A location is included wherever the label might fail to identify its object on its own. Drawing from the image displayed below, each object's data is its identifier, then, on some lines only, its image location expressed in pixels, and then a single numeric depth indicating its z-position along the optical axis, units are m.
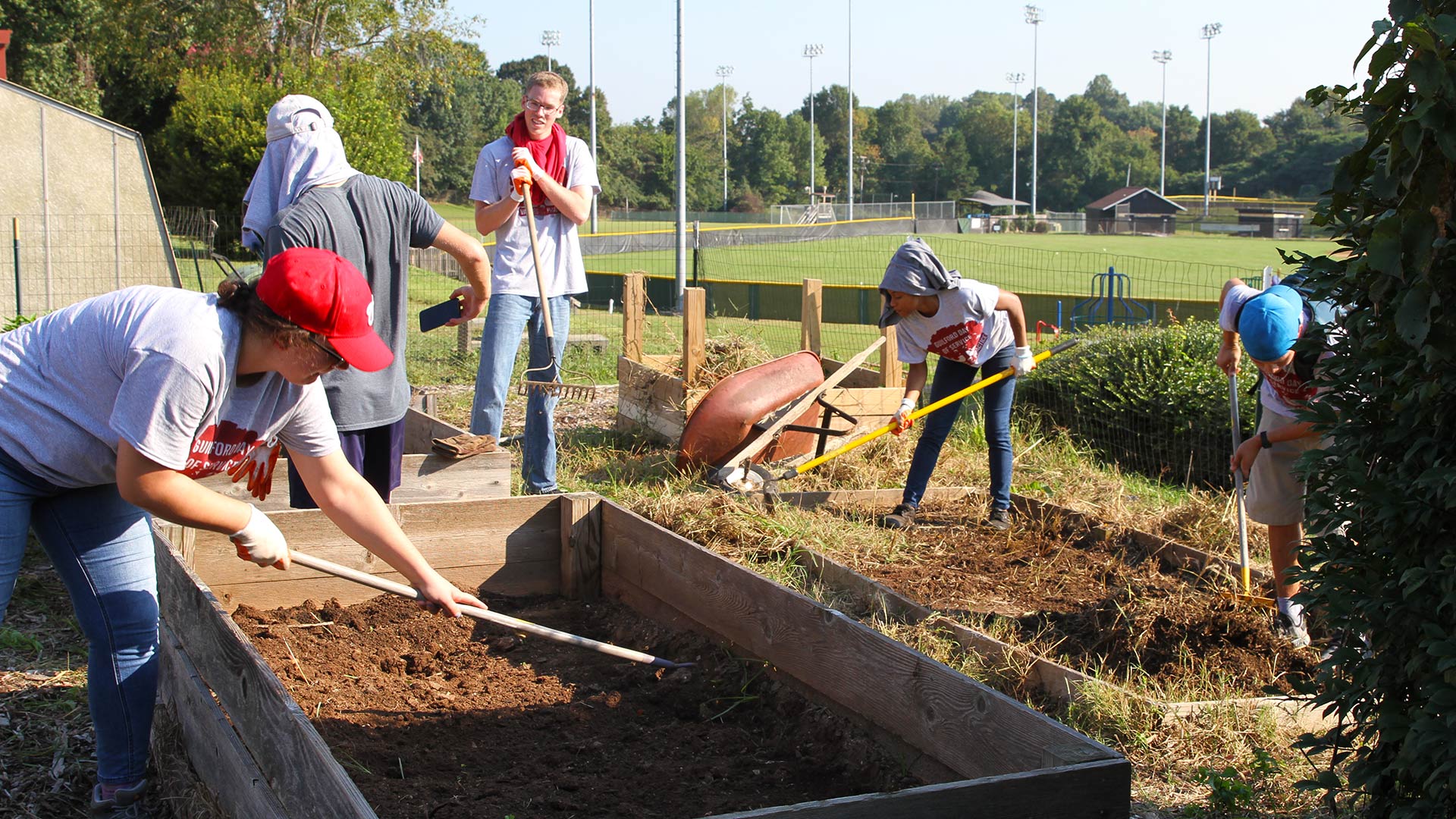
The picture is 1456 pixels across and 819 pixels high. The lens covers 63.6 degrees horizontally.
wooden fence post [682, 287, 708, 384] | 7.97
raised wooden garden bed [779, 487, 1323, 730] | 3.66
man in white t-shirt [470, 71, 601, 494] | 5.77
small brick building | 70.94
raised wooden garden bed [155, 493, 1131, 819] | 2.31
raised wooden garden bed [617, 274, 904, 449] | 7.66
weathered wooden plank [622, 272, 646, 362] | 8.60
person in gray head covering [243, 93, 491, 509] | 4.10
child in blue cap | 4.11
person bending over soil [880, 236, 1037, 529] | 5.84
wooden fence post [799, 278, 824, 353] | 8.33
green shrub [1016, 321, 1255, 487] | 7.73
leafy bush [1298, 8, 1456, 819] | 2.02
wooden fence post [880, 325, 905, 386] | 8.09
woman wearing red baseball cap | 2.47
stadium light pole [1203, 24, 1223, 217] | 81.94
